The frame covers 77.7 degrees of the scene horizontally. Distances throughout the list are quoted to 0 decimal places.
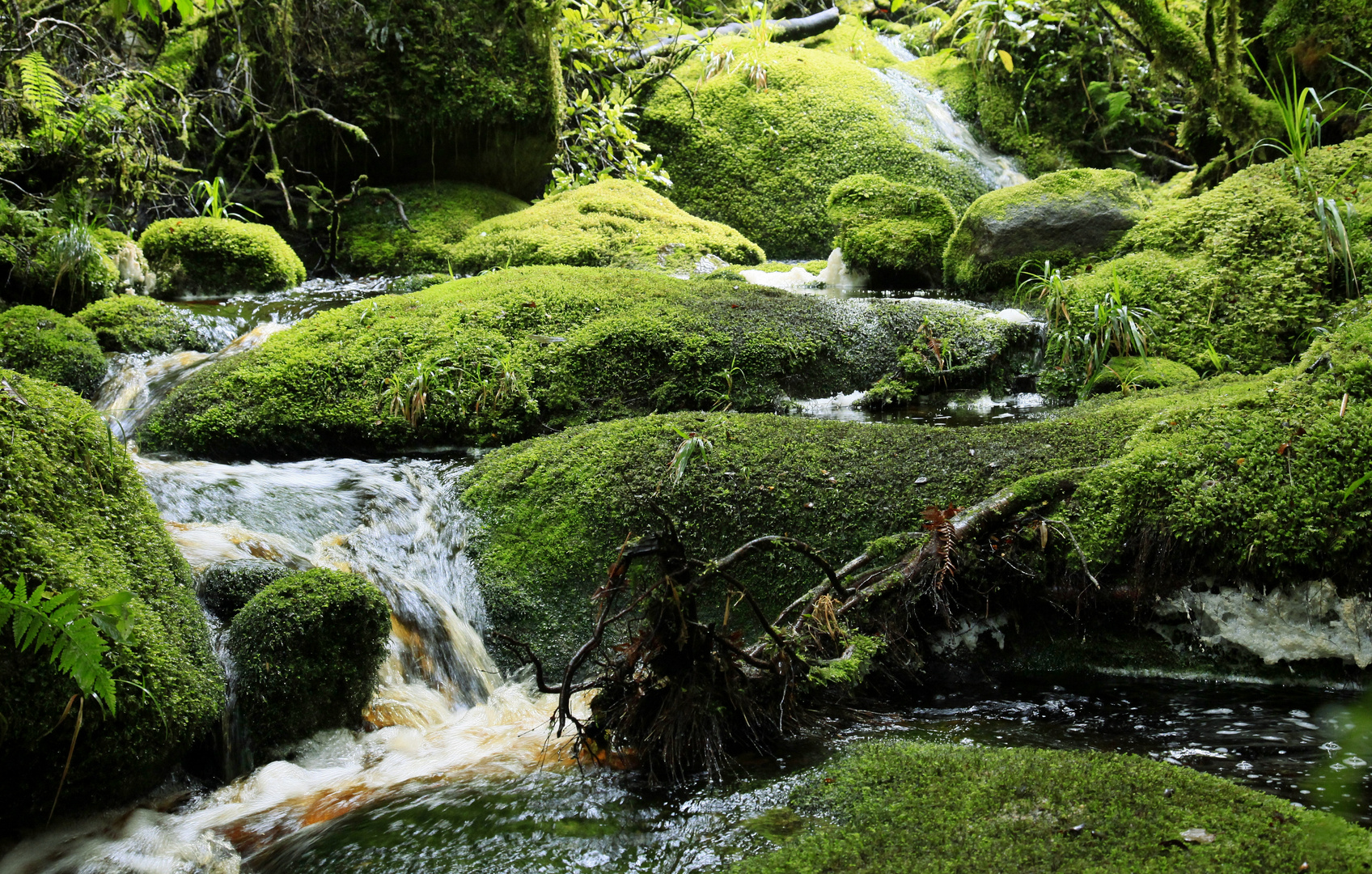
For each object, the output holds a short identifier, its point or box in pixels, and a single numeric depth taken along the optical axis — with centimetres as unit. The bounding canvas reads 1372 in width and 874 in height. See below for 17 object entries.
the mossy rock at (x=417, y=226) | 964
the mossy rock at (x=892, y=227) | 855
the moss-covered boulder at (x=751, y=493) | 391
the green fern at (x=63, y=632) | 225
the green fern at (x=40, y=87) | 667
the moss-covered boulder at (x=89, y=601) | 257
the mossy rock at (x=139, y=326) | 679
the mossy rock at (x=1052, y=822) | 189
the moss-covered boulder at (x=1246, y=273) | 554
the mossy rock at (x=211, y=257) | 837
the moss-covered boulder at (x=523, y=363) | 561
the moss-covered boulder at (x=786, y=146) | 1267
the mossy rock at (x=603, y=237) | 887
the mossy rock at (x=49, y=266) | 690
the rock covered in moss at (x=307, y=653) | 322
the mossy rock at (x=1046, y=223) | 738
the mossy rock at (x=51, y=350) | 611
